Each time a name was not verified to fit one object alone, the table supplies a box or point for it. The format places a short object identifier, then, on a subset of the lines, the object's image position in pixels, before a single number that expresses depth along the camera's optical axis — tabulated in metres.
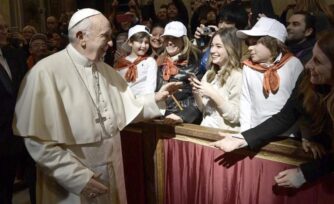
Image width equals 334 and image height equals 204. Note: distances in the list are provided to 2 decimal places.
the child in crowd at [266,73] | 2.95
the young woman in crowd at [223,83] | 3.27
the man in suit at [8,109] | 3.12
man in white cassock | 2.48
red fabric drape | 2.57
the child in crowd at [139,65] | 4.28
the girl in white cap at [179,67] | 3.80
